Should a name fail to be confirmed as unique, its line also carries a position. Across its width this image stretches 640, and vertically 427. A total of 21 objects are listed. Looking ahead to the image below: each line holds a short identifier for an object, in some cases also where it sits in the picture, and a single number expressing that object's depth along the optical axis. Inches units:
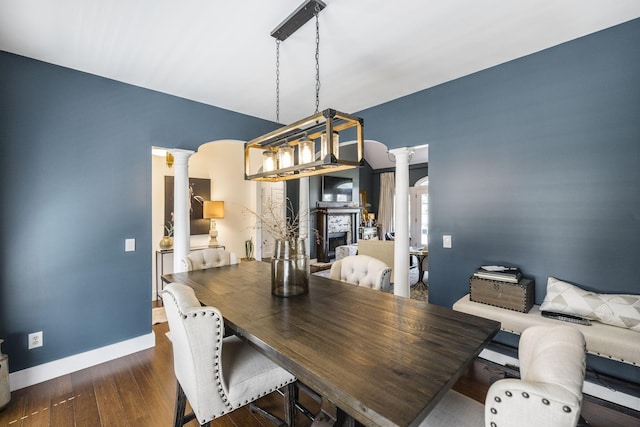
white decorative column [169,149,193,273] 131.0
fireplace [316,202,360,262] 296.7
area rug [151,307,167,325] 142.4
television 307.9
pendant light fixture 63.1
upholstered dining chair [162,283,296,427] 50.7
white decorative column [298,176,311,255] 216.5
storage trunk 89.5
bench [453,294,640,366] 69.7
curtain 381.1
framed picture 195.9
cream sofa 185.6
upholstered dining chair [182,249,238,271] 109.9
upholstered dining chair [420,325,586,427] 28.1
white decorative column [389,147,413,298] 129.3
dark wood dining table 35.6
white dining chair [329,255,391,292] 87.7
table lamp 191.8
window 333.7
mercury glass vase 73.9
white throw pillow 75.4
